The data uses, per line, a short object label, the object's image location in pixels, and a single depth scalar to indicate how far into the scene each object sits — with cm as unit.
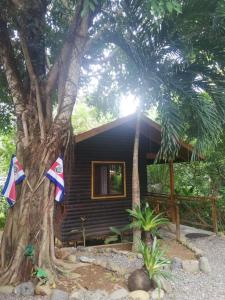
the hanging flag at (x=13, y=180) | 353
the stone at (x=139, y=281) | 312
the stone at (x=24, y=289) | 308
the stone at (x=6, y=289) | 312
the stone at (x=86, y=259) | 409
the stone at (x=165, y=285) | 322
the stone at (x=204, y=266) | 386
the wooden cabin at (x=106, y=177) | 568
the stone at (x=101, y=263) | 391
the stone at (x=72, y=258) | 412
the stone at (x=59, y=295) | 296
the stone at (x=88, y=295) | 301
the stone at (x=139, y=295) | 300
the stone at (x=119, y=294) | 303
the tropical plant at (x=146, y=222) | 446
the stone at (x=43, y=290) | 307
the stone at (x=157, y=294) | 306
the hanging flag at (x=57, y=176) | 356
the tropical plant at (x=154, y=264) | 321
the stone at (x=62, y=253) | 426
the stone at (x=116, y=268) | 365
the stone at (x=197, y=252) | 431
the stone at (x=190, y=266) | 385
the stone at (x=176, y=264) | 390
